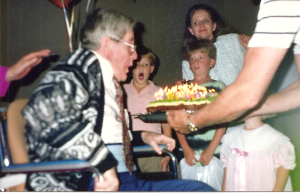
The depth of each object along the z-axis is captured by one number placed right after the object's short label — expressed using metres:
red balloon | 2.71
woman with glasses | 3.07
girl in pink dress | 2.19
